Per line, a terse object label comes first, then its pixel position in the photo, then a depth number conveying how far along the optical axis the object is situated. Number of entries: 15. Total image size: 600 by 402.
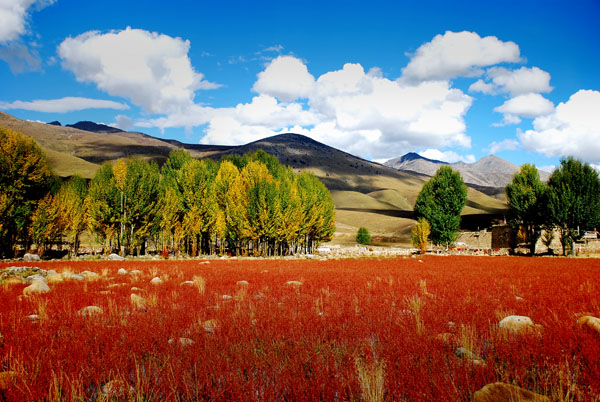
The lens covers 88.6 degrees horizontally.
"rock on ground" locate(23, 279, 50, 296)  10.06
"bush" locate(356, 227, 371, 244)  77.31
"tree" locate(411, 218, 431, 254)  46.09
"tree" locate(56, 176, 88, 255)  35.53
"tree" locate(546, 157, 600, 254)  34.38
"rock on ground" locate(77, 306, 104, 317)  6.90
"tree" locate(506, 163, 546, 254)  43.04
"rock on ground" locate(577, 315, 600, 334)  5.34
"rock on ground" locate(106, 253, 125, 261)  29.07
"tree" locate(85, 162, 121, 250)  34.88
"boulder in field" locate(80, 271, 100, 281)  13.98
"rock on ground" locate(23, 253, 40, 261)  27.23
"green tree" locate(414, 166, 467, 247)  48.53
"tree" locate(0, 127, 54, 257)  29.58
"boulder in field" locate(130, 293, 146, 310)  7.81
